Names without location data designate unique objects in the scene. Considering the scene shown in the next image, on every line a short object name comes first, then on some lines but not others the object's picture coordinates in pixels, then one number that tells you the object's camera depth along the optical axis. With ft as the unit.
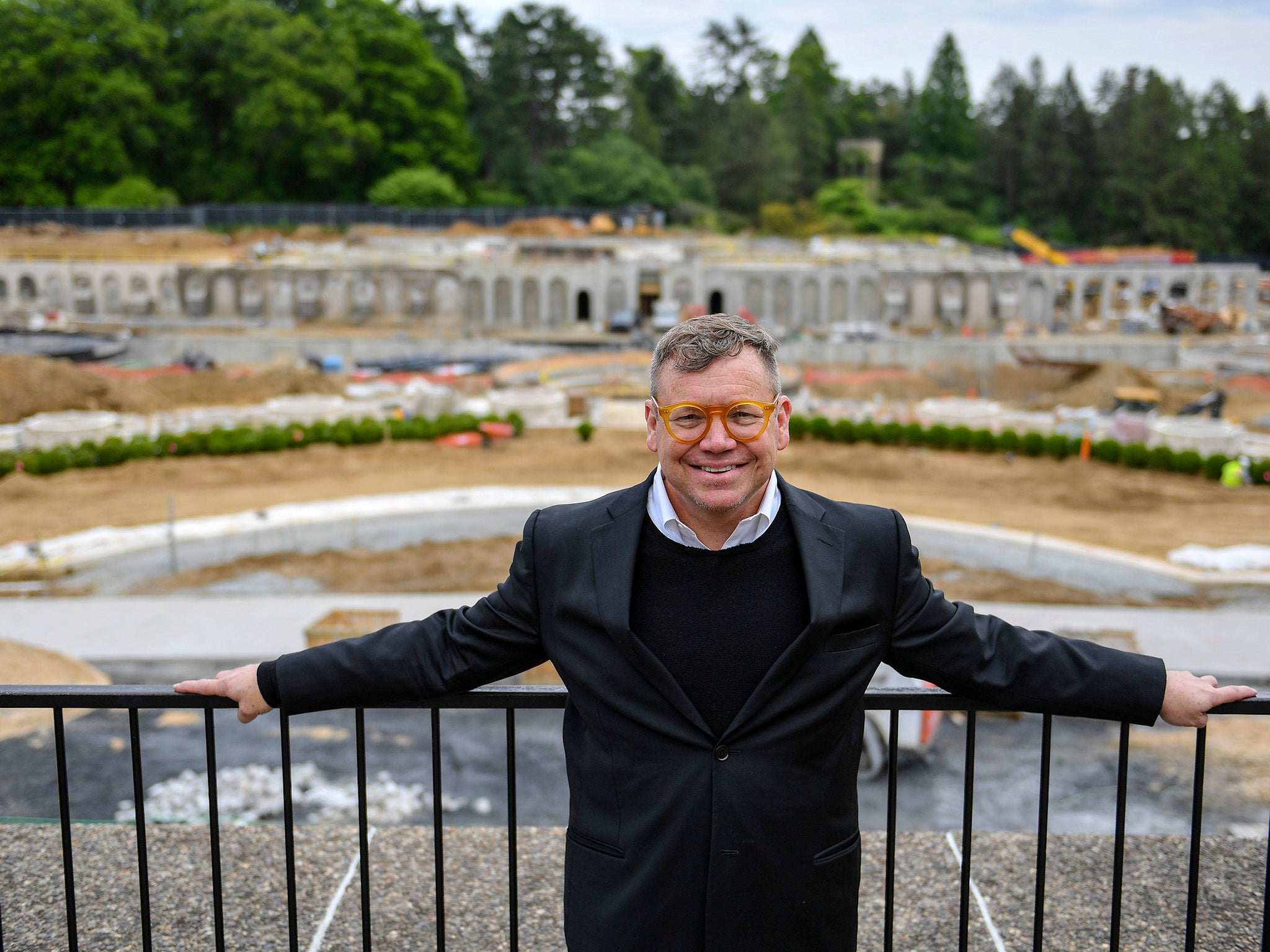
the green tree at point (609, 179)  272.92
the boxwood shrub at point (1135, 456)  91.15
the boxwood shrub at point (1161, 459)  90.27
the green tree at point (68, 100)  250.78
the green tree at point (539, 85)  309.42
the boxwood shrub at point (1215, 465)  87.92
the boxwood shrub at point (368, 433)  97.91
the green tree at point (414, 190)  256.93
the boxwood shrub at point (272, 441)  94.84
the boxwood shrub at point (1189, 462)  89.15
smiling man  9.71
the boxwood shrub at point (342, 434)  97.30
